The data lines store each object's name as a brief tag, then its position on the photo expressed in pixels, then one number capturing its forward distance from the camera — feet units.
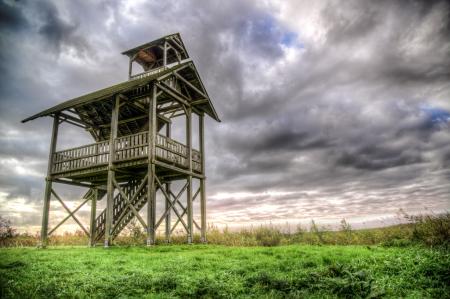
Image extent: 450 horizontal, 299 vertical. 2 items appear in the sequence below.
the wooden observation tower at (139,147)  50.44
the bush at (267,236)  53.57
